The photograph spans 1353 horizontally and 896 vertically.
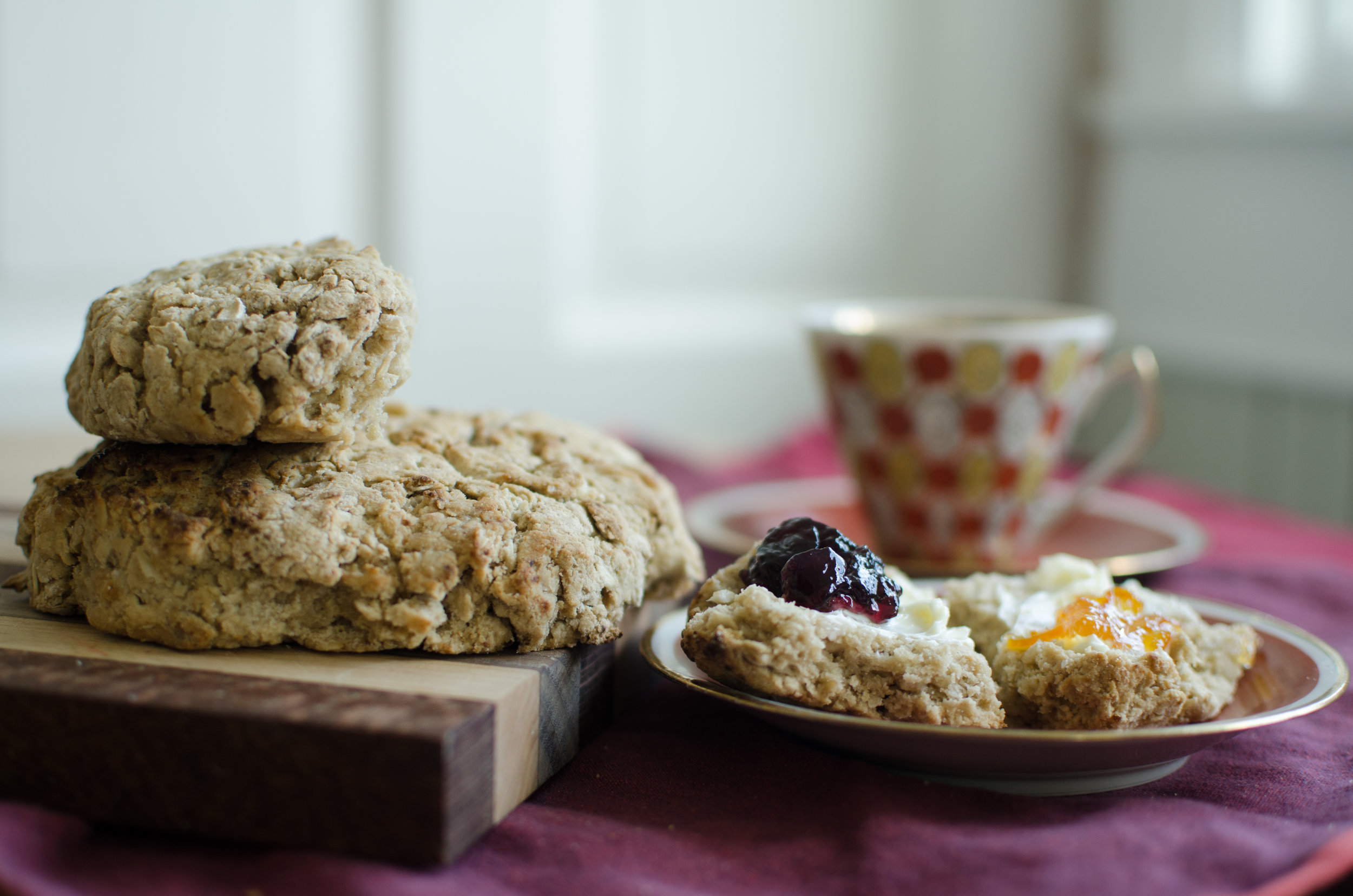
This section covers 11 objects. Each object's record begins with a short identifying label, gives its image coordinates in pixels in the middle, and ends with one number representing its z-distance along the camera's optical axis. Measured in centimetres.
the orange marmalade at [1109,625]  49
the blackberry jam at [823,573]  49
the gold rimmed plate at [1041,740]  46
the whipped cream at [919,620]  49
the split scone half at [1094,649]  48
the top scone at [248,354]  47
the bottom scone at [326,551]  48
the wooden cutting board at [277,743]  45
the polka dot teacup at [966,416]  64
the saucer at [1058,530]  61
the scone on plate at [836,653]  47
